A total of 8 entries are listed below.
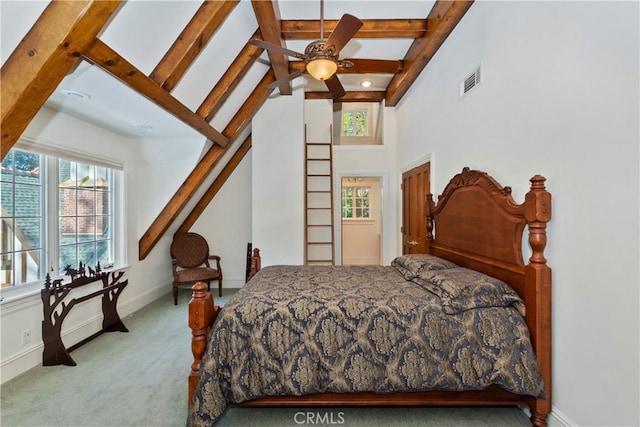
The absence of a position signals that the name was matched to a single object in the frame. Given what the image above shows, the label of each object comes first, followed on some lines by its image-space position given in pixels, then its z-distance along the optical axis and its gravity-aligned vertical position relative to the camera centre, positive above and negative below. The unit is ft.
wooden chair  14.62 -2.49
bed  5.56 -2.66
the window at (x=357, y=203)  23.16 +0.59
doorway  22.85 -1.41
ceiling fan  7.09 +4.06
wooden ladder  15.49 +0.18
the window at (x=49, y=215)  8.09 -0.15
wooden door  11.85 +0.11
